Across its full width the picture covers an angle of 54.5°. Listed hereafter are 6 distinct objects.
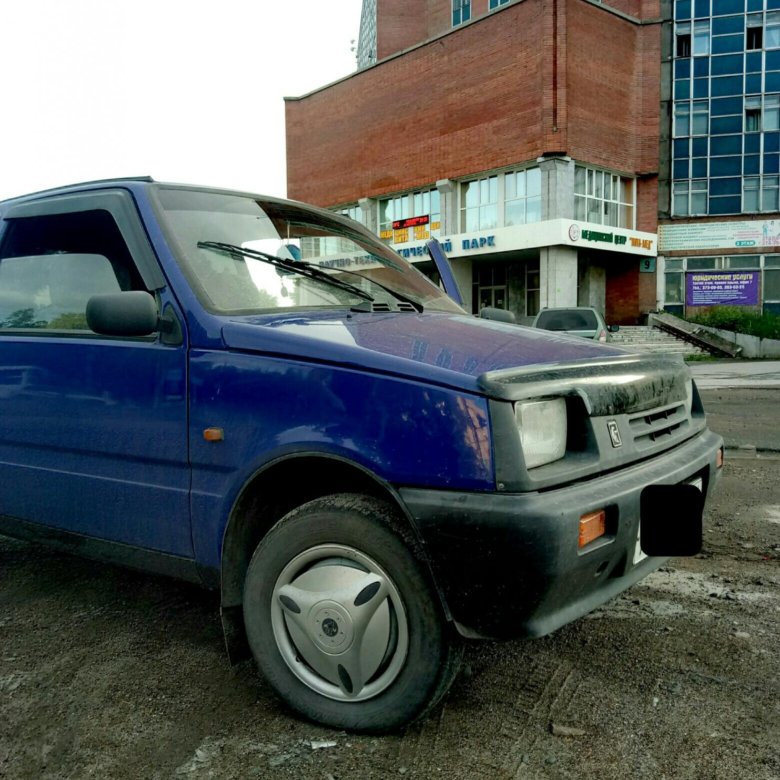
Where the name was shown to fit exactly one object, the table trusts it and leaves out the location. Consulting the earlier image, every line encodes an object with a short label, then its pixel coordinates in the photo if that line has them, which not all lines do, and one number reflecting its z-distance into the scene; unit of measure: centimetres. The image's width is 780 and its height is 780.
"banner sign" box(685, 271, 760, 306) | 3428
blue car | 201
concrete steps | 2973
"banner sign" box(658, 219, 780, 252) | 3409
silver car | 1486
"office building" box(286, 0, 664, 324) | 3169
